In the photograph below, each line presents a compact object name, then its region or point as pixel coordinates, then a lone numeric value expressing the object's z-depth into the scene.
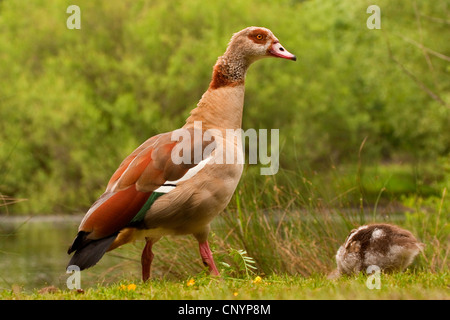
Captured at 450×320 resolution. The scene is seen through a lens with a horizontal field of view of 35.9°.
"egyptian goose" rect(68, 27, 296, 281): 6.14
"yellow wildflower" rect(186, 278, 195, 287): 5.97
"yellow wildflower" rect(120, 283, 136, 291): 5.60
